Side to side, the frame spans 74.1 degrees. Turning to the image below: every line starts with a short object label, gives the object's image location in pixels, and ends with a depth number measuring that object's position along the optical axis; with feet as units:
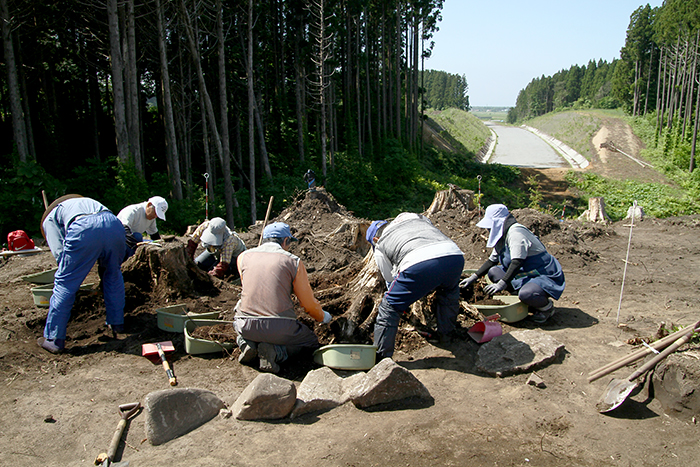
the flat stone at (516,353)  13.15
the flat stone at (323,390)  11.21
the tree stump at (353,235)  26.09
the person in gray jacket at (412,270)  12.90
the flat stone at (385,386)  11.16
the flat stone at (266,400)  10.67
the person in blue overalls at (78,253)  14.25
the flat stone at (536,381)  12.30
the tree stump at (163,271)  17.72
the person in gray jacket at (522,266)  15.98
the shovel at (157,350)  13.78
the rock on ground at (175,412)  10.04
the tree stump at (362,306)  15.40
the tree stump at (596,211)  42.09
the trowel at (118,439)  9.26
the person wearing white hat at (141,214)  18.10
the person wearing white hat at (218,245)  20.01
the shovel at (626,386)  10.93
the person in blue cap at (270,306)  12.91
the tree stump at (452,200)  36.37
